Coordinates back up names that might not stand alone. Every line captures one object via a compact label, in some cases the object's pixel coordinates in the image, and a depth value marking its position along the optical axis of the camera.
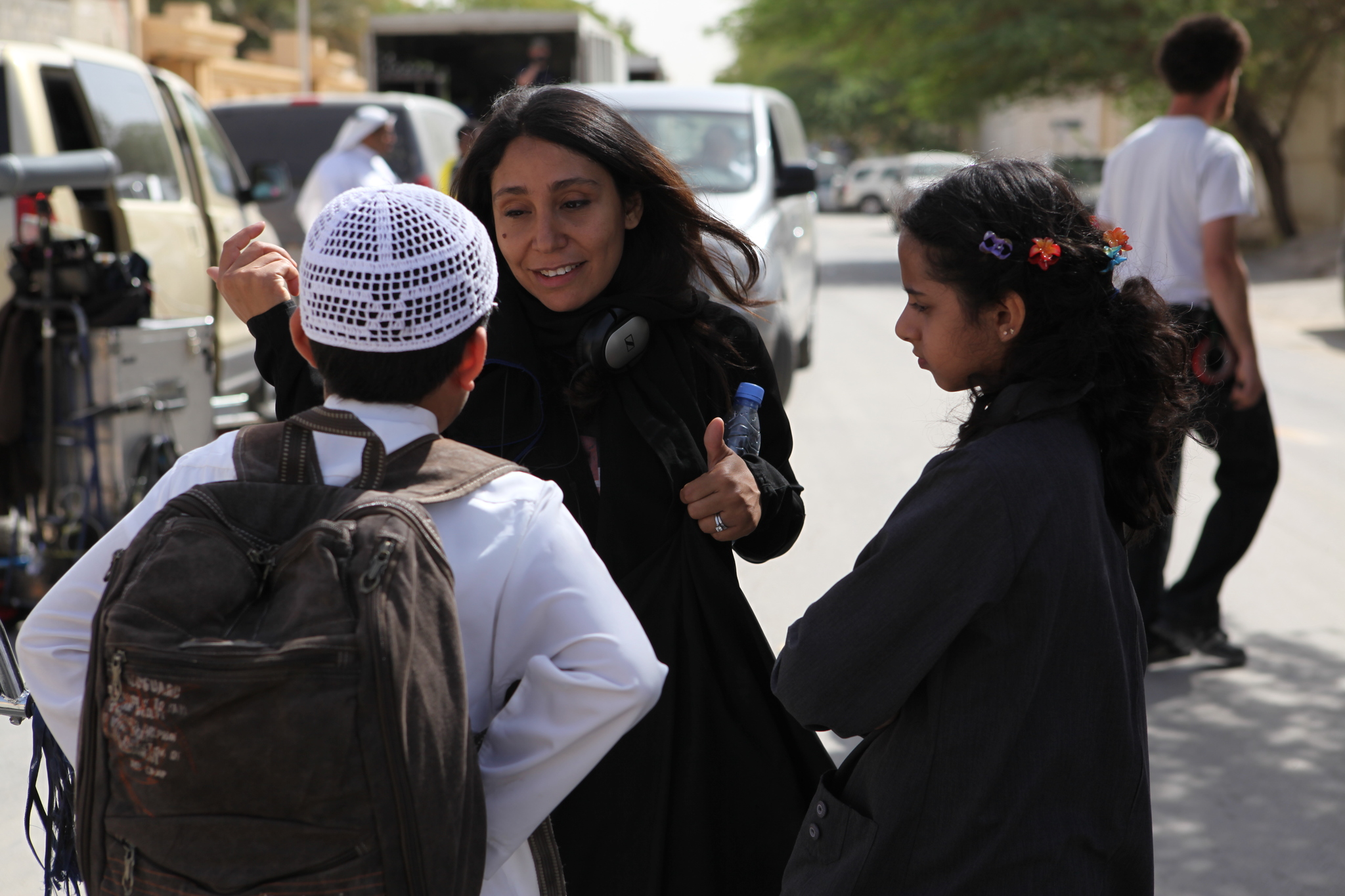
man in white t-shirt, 4.32
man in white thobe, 8.90
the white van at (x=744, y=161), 7.54
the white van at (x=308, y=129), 10.94
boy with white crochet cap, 1.39
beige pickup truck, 5.52
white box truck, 16.34
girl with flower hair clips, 1.62
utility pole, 28.25
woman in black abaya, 2.04
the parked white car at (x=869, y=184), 41.12
